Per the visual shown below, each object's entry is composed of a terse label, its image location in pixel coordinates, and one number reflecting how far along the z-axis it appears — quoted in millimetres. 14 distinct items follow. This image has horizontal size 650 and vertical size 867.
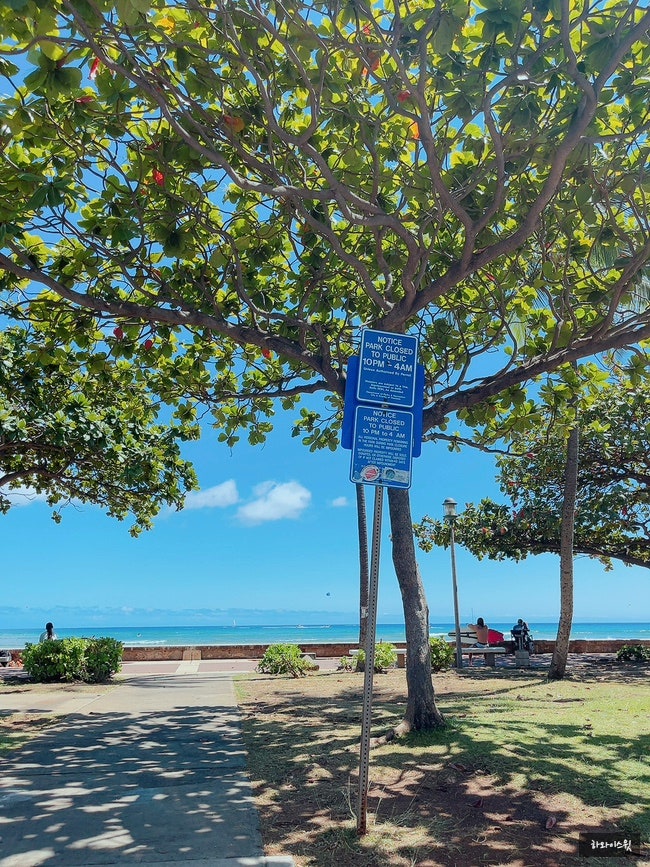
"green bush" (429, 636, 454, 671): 16297
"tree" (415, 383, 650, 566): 16578
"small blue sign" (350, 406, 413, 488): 4312
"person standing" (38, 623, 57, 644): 17536
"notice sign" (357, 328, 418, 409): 4488
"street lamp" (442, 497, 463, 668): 18219
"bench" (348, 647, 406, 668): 18341
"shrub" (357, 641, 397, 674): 15727
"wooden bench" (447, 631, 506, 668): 18484
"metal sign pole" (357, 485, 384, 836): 4082
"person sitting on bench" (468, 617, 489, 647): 21250
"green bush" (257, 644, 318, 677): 15688
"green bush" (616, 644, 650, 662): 20297
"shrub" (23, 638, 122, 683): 15227
